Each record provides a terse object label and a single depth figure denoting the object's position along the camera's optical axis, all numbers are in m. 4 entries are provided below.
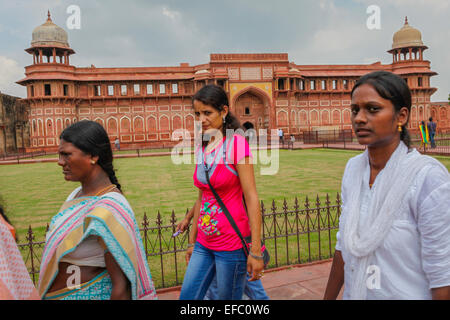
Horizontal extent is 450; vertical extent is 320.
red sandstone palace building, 29.69
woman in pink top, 1.91
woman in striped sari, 1.46
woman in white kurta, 1.20
